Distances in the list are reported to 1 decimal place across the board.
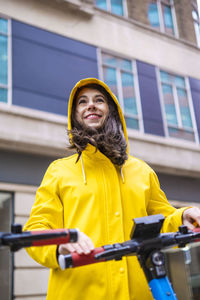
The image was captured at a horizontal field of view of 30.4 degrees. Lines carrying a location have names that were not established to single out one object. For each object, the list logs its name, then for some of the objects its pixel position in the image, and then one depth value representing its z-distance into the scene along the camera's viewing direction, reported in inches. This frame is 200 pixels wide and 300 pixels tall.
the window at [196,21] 453.0
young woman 69.9
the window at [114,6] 380.9
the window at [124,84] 351.6
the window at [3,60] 283.9
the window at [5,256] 238.5
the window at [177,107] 383.9
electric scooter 46.8
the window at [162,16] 422.6
